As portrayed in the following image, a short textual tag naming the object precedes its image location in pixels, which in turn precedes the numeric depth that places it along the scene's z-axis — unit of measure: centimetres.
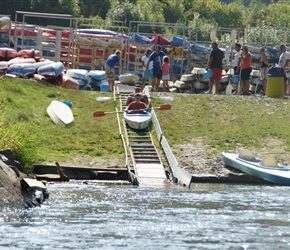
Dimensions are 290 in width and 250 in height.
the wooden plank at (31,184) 1958
